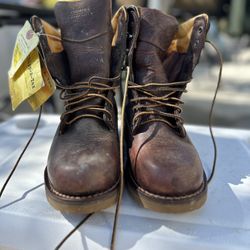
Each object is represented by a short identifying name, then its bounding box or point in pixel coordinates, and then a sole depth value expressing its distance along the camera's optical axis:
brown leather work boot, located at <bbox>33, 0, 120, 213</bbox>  0.39
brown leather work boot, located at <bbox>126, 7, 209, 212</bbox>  0.40
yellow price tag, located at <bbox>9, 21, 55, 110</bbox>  0.47
